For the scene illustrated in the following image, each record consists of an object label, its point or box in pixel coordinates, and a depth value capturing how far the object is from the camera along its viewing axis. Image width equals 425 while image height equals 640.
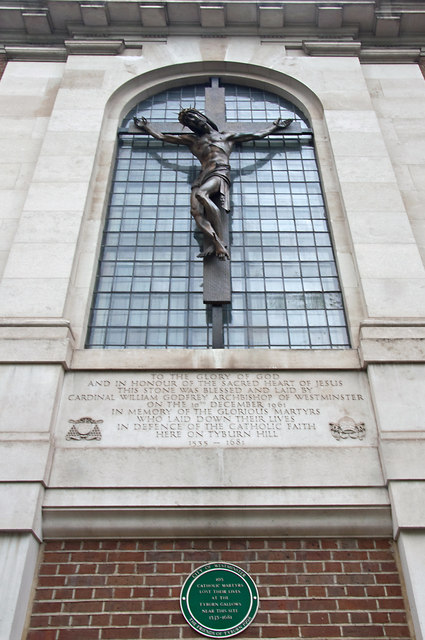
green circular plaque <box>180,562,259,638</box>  6.41
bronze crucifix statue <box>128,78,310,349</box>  9.73
